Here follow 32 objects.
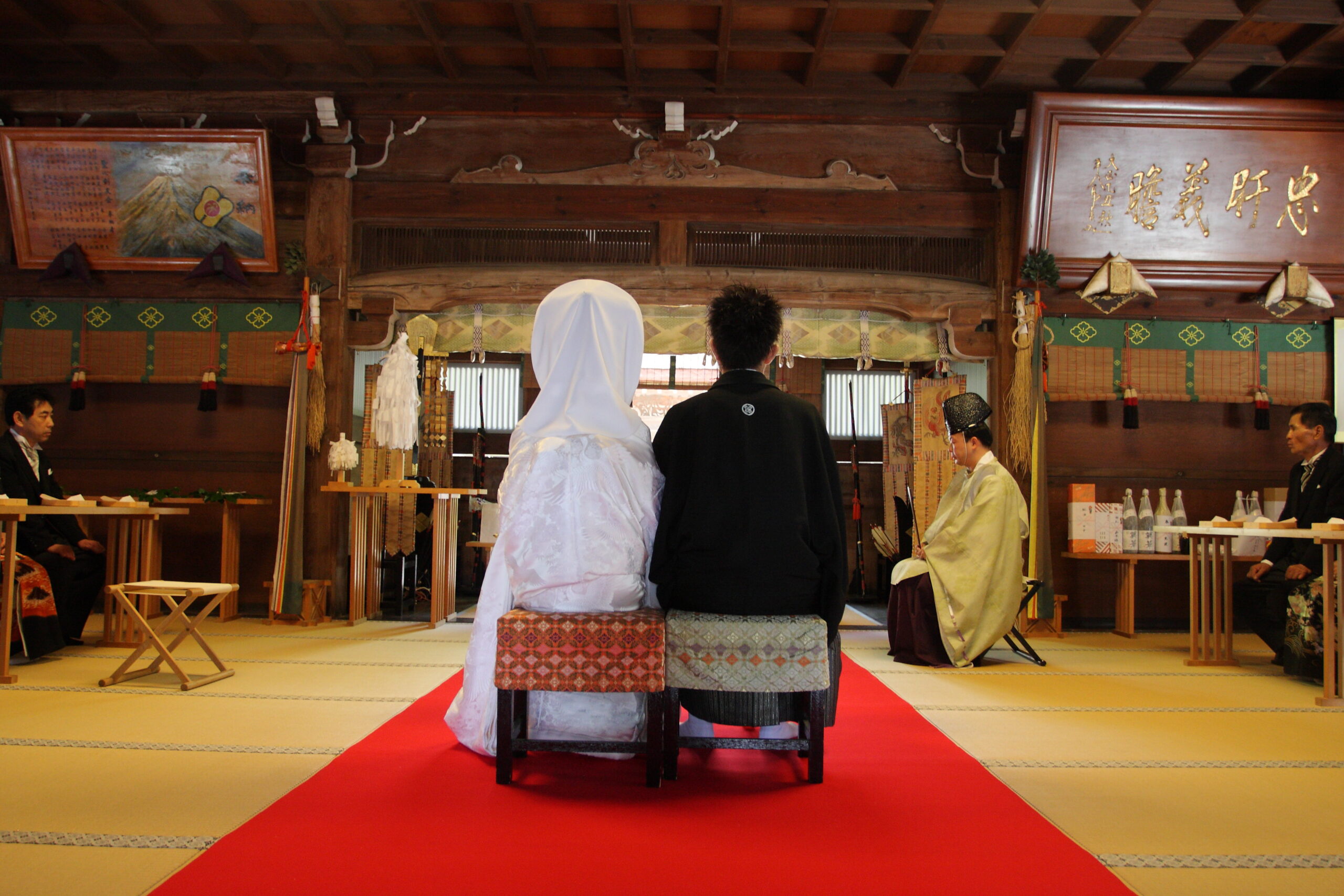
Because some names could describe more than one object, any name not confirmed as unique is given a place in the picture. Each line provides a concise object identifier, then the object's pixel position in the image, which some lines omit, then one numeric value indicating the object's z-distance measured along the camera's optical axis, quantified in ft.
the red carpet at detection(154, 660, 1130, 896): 5.65
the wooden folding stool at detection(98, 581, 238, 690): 12.00
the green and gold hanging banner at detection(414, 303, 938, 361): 21.52
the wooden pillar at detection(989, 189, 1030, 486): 20.27
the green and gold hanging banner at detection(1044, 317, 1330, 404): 20.51
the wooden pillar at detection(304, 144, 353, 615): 19.83
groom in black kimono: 7.78
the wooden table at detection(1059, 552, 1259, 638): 19.08
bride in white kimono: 8.10
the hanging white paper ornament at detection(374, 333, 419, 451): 20.15
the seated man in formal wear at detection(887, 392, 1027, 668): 14.94
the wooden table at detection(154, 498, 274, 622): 19.21
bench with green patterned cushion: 7.72
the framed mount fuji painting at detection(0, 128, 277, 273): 19.94
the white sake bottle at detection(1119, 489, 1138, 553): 19.65
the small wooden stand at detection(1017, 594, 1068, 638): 19.04
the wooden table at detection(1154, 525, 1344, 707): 14.84
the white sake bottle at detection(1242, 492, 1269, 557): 18.88
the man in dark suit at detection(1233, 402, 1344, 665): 14.82
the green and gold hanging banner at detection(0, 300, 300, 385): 20.54
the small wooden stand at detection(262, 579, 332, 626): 18.89
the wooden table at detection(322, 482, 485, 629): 19.04
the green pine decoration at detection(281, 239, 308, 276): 20.36
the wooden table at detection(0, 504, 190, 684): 15.37
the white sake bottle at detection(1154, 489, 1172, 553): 19.71
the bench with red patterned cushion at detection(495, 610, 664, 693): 7.58
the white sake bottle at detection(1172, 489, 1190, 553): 19.62
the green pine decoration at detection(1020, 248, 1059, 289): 19.77
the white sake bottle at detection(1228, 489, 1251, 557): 19.08
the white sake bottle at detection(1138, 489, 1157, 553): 19.76
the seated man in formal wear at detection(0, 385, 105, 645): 14.94
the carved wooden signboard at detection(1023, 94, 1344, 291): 19.24
